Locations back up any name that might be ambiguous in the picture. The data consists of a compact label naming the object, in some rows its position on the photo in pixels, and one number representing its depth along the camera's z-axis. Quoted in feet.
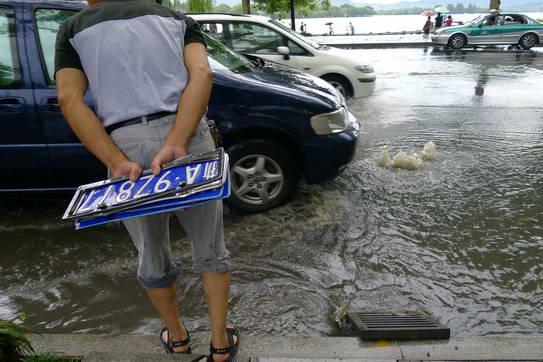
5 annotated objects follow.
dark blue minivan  11.80
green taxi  59.52
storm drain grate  7.89
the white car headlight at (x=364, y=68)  26.63
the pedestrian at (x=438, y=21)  88.02
